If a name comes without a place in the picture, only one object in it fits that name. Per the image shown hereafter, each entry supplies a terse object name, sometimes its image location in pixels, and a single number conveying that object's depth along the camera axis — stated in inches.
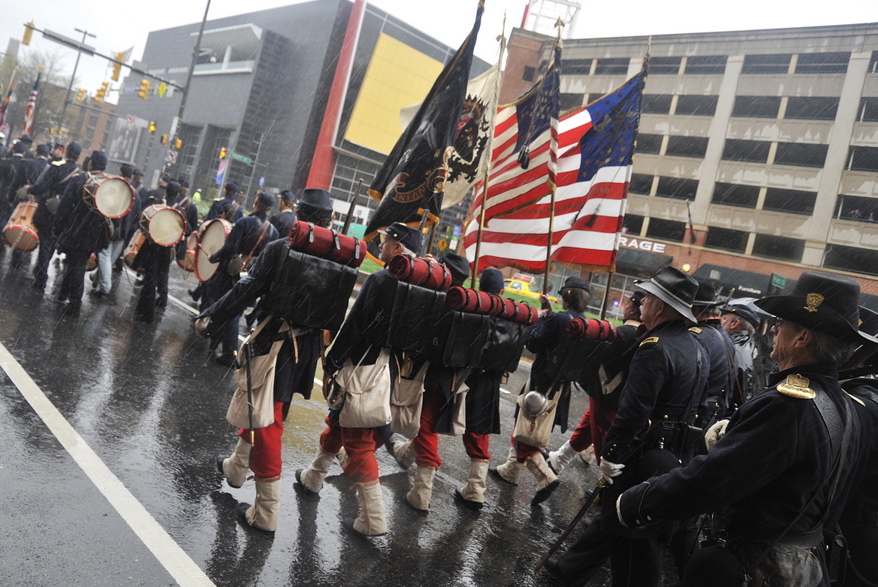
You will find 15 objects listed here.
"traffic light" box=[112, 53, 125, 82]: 1166.2
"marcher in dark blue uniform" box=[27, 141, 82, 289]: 359.9
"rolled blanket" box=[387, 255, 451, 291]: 168.2
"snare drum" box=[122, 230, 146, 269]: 364.8
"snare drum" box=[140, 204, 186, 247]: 346.3
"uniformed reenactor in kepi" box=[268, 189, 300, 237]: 288.5
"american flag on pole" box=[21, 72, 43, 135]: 852.0
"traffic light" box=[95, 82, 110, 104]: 1391.5
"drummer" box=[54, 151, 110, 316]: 315.8
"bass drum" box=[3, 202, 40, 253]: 358.9
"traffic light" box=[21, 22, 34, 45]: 1092.5
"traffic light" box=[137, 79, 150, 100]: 1262.5
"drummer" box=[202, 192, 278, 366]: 290.2
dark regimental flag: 223.8
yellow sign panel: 1545.3
